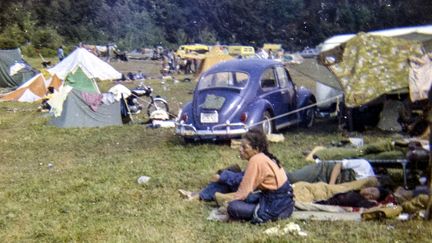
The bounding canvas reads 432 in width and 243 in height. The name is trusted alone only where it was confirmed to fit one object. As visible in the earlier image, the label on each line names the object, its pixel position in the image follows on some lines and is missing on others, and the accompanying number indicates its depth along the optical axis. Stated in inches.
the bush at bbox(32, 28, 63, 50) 1879.9
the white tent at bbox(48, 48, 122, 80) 962.2
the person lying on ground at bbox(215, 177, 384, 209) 288.2
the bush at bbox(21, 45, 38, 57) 1727.4
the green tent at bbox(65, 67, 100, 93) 703.1
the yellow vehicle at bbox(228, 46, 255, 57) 1559.8
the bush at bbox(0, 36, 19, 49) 1734.7
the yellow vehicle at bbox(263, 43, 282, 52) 1856.5
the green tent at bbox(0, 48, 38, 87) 1109.1
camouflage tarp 471.8
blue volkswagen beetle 471.8
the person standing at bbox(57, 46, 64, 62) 1414.4
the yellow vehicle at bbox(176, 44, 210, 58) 1529.0
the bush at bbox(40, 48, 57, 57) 1809.8
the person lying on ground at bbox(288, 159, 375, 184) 317.1
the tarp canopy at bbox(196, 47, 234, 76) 1034.4
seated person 265.0
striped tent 944.9
